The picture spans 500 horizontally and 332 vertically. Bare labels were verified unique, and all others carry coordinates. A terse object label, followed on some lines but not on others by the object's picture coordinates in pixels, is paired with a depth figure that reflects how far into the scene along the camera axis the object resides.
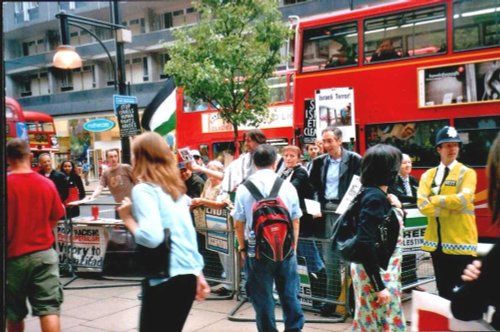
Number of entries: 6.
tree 15.62
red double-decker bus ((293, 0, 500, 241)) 8.55
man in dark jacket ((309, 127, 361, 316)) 5.10
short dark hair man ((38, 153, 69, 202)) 7.11
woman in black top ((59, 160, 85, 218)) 7.66
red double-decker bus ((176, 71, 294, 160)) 15.27
